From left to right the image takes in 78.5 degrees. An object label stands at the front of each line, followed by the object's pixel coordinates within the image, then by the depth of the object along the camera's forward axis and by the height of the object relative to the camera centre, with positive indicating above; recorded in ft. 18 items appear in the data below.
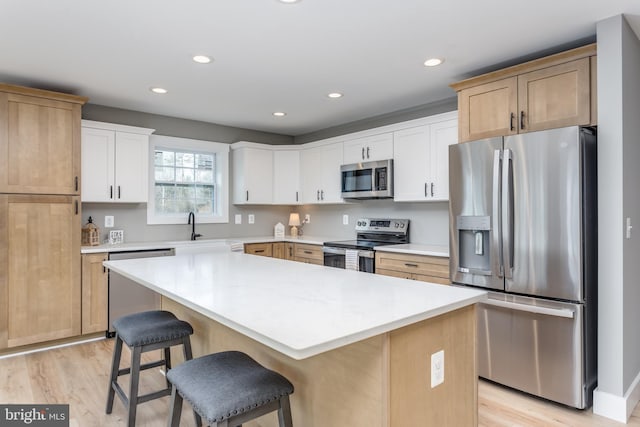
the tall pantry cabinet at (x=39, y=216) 10.82 +0.06
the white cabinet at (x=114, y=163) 12.76 +1.87
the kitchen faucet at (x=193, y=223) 15.72 -0.25
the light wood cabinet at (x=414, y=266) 10.74 -1.49
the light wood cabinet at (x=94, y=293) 12.03 -2.37
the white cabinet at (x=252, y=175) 16.69 +1.79
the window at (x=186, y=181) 15.31 +1.51
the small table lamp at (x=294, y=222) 18.28 -0.27
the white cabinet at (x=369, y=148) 13.61 +2.46
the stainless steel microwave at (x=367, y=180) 13.42 +1.31
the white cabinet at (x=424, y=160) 11.85 +1.80
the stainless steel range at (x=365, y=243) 12.90 -0.97
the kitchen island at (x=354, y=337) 4.11 -1.35
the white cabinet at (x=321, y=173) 15.62 +1.81
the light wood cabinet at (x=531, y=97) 8.15 +2.73
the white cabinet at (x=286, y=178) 17.52 +1.72
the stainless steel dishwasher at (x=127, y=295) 12.39 -2.53
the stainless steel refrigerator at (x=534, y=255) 7.72 -0.85
